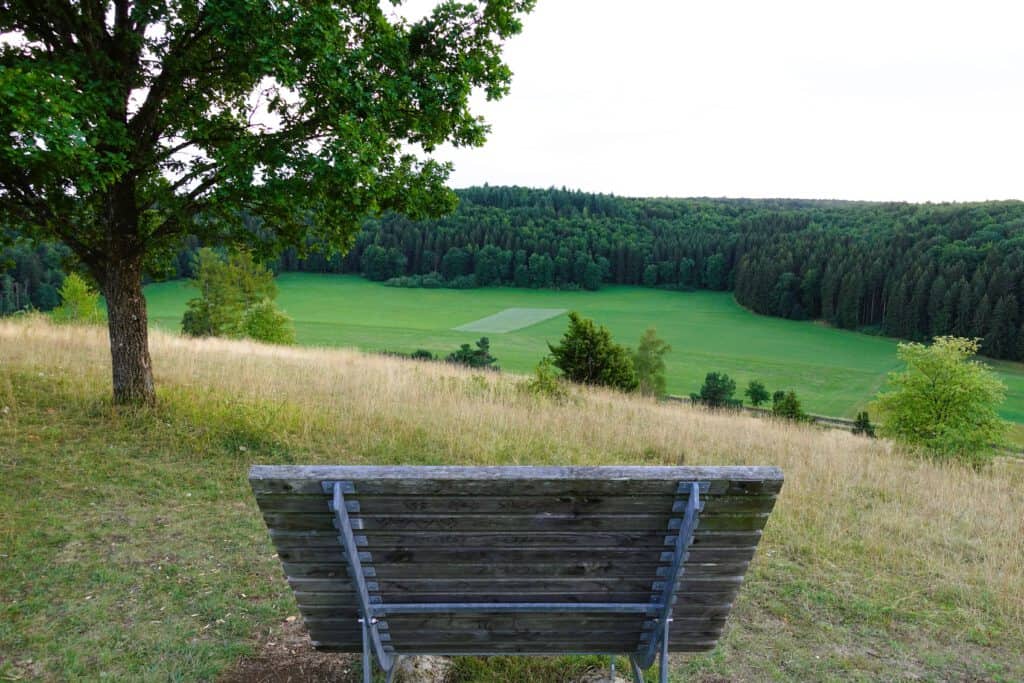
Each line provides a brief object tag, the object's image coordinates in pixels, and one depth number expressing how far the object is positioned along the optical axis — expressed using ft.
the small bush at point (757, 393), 173.06
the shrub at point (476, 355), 162.30
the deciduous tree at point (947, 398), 72.37
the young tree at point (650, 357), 180.10
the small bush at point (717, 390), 169.24
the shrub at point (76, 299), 137.59
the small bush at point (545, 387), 39.17
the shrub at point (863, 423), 125.81
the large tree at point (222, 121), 22.16
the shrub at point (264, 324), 137.18
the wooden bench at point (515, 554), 7.88
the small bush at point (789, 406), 134.41
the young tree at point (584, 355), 75.36
